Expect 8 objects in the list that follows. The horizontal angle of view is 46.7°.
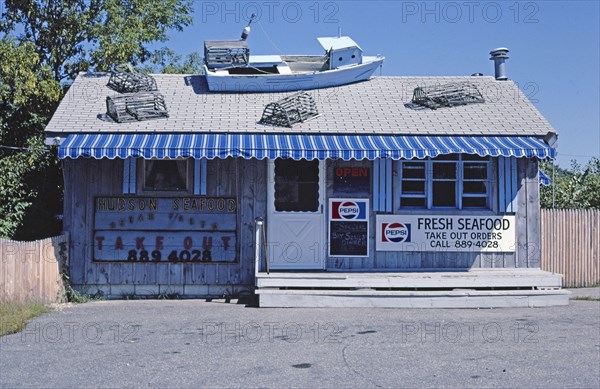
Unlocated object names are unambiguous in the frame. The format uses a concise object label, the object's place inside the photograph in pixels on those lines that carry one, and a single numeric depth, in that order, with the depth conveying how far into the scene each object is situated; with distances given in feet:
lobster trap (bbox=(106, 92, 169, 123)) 43.16
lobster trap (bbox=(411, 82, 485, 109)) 47.21
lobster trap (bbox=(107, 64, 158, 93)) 48.26
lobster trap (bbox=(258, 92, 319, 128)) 43.27
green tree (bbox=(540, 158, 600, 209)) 71.72
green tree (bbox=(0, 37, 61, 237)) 49.60
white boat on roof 49.26
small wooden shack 42.09
